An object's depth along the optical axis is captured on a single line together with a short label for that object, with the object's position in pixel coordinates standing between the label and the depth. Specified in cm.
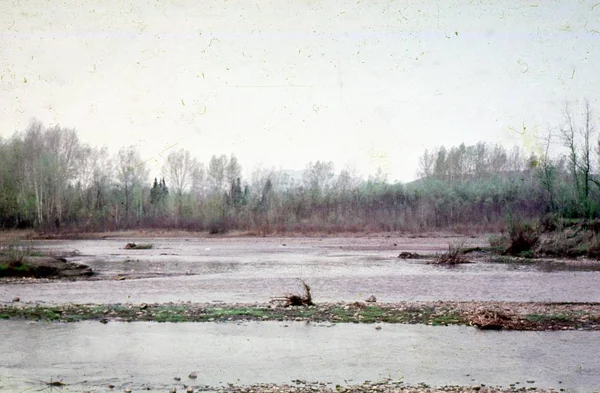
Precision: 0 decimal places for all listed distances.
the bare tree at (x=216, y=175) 14775
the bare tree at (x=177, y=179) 13886
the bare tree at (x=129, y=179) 12034
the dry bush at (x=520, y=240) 5200
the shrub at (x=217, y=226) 8624
